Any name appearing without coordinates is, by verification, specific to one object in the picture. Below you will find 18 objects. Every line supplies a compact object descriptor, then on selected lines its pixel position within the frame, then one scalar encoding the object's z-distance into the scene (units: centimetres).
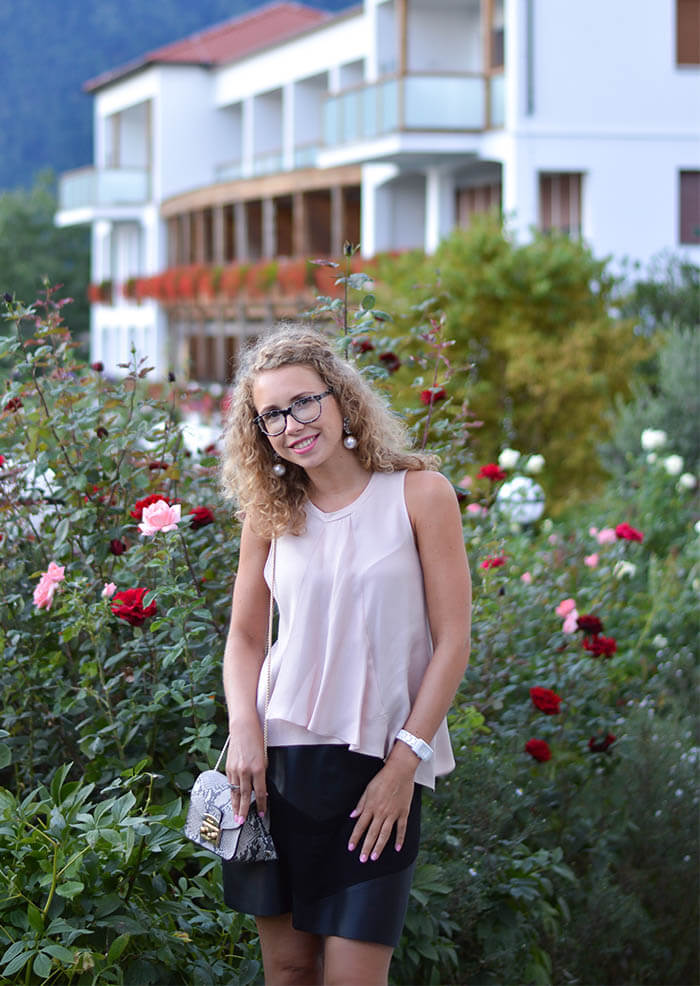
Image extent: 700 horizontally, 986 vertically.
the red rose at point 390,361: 505
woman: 295
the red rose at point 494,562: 478
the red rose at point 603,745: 480
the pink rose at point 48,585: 379
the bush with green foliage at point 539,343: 1719
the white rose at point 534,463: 685
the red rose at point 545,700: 430
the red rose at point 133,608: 353
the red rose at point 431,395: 481
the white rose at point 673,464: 845
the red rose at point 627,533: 591
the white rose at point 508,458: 636
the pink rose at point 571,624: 513
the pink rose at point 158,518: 371
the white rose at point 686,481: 821
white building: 2414
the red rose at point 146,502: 386
